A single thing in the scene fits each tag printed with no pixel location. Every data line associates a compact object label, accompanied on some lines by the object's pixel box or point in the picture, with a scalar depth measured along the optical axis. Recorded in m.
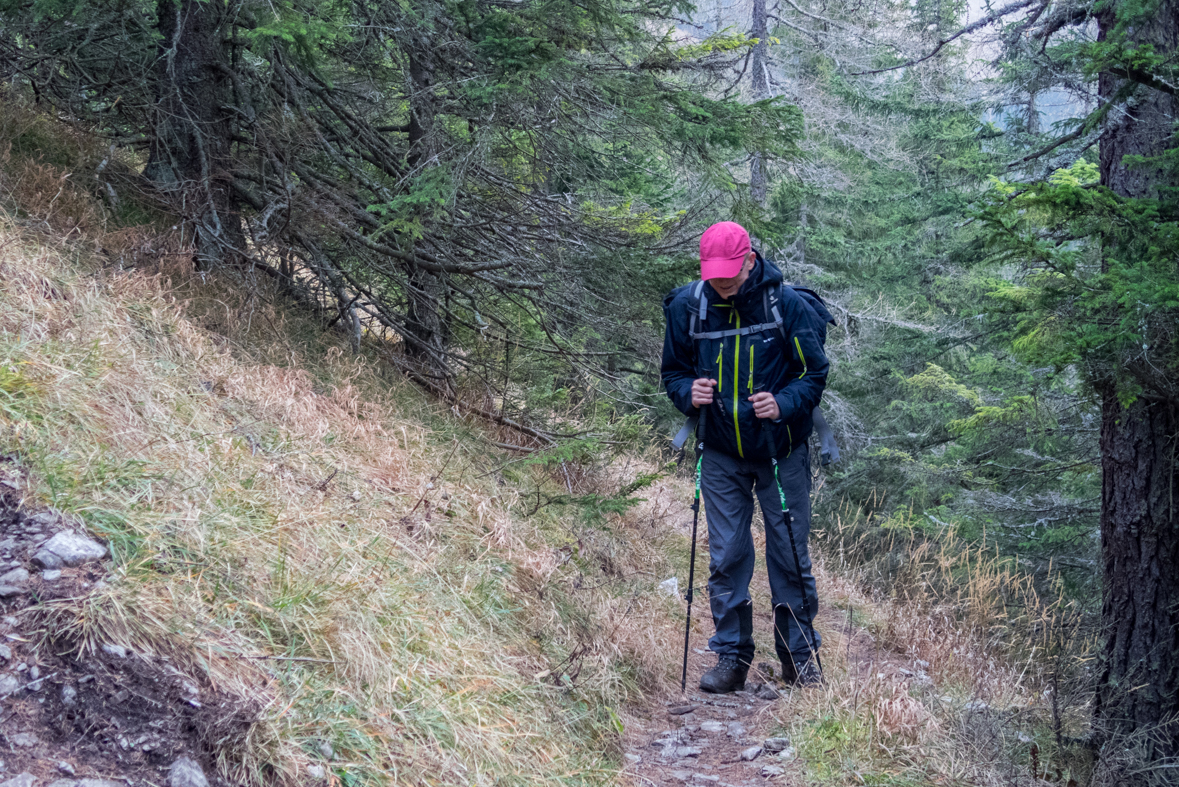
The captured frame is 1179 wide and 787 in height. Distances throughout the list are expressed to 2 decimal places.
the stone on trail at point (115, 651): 2.50
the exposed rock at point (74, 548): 2.78
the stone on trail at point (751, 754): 3.75
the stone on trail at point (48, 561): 2.70
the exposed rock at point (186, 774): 2.26
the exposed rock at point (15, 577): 2.59
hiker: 4.31
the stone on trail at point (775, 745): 3.80
